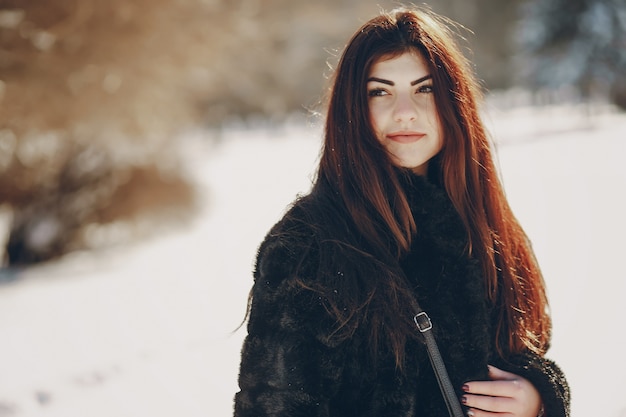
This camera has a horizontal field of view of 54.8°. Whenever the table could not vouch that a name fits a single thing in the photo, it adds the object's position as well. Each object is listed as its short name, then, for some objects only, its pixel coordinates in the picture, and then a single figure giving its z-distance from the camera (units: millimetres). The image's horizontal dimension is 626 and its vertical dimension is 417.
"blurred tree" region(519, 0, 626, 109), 22984
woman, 1479
